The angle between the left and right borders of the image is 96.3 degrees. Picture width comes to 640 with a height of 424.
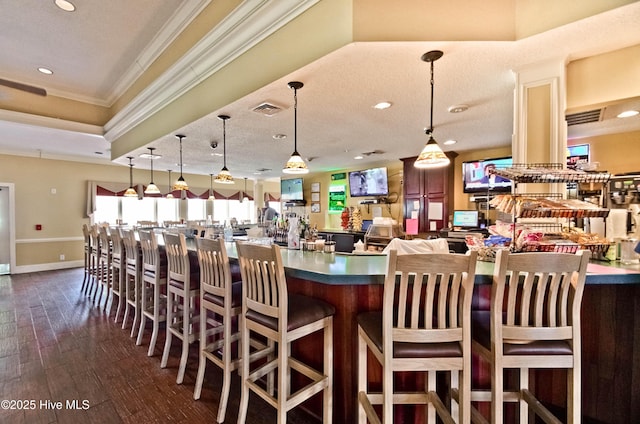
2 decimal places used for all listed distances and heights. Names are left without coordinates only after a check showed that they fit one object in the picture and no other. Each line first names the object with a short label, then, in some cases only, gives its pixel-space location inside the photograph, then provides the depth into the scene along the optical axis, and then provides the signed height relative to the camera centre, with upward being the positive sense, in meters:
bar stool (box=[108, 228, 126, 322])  3.57 -0.69
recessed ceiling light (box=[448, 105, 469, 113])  2.96 +1.07
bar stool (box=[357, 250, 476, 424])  1.24 -0.54
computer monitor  4.87 -0.17
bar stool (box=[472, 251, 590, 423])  1.26 -0.54
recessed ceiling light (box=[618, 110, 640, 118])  2.50 +0.86
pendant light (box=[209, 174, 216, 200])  8.85 +0.81
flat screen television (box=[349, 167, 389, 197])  6.20 +0.59
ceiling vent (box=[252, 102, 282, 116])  2.86 +1.04
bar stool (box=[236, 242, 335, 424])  1.52 -0.62
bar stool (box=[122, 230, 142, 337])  3.11 -0.65
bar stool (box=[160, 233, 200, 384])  2.33 -0.69
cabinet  5.16 +0.29
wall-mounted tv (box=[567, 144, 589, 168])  3.68 +0.73
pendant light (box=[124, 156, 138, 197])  5.45 +0.31
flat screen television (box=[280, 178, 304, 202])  7.97 +0.56
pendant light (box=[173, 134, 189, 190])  4.48 +0.36
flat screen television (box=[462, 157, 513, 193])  4.59 +0.49
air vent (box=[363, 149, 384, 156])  5.05 +1.02
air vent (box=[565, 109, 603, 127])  2.42 +0.83
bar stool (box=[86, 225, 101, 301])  4.46 -0.77
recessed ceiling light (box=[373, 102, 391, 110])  2.87 +1.06
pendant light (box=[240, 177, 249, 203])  10.09 +0.48
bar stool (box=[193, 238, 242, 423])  1.91 -0.64
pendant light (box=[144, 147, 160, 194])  4.89 +0.35
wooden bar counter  1.54 -0.70
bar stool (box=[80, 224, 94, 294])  4.93 -0.91
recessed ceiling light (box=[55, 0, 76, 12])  2.73 +1.98
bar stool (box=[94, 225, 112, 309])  4.05 -0.73
